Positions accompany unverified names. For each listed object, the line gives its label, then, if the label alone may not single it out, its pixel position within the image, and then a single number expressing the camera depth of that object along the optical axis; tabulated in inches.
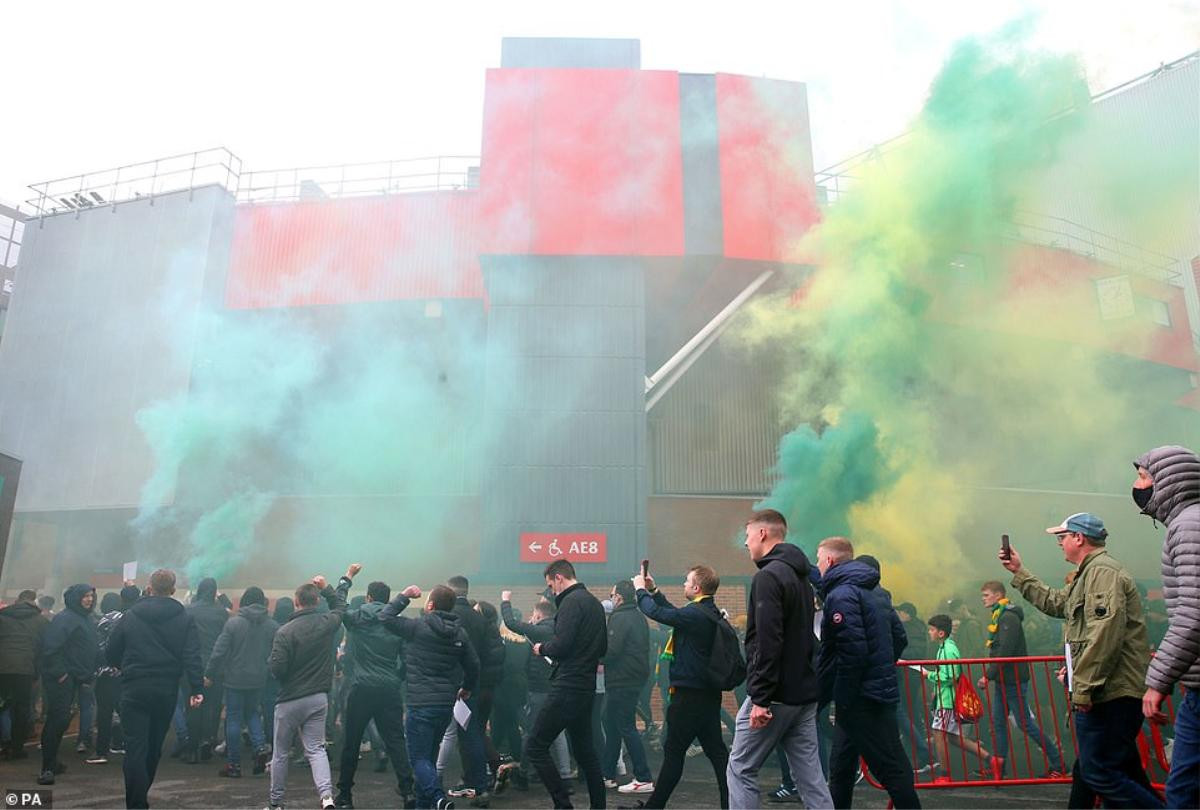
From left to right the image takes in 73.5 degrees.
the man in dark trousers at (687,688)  203.2
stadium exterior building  573.9
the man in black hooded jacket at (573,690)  205.2
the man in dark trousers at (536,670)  270.1
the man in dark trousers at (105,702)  320.2
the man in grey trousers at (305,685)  221.6
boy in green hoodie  274.7
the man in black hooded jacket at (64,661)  279.3
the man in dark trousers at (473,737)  246.4
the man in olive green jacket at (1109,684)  150.7
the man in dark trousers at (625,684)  269.9
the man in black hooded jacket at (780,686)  160.1
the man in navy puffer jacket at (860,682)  174.9
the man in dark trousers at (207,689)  330.3
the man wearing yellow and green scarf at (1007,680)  275.3
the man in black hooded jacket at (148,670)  206.1
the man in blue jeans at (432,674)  219.0
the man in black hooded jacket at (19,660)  319.3
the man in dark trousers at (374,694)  233.9
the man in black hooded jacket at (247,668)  301.0
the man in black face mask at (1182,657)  136.2
